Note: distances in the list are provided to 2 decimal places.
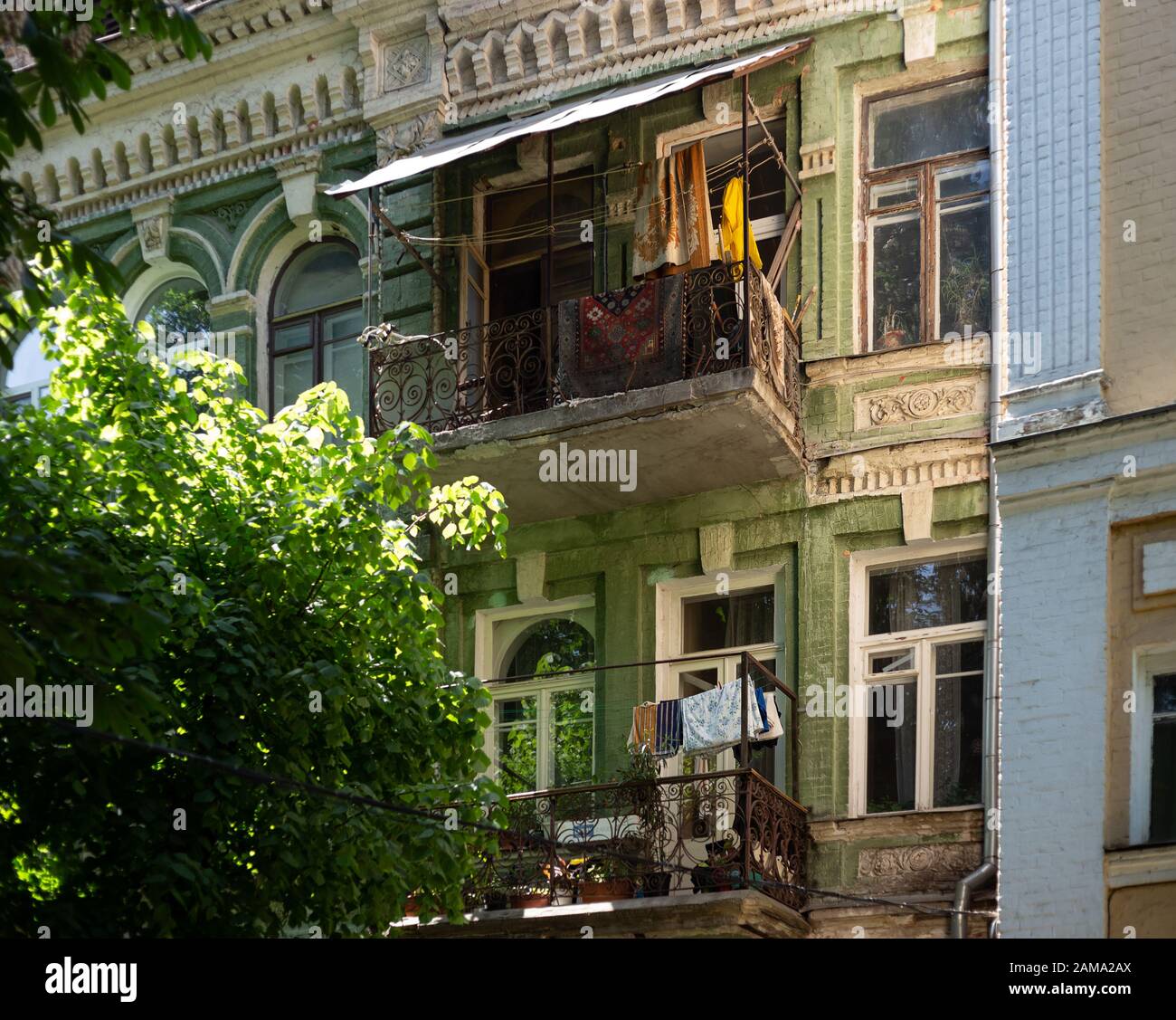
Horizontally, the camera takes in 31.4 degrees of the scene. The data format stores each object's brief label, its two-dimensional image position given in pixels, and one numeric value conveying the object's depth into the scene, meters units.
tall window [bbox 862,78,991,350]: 15.01
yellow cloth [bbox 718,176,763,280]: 15.23
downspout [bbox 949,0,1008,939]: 13.35
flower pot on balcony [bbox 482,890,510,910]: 14.50
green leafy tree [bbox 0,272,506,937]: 11.13
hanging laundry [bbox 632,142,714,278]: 15.45
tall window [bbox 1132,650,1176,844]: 11.57
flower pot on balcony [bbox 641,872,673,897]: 13.92
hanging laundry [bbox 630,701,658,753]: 14.68
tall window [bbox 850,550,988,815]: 14.02
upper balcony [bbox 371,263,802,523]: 14.55
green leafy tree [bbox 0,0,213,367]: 8.38
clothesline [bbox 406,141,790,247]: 16.72
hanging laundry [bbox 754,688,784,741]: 14.12
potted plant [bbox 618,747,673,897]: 13.98
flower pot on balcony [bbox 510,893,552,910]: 14.33
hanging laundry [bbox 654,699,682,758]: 14.51
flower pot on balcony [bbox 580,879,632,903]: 14.01
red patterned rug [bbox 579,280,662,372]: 15.02
